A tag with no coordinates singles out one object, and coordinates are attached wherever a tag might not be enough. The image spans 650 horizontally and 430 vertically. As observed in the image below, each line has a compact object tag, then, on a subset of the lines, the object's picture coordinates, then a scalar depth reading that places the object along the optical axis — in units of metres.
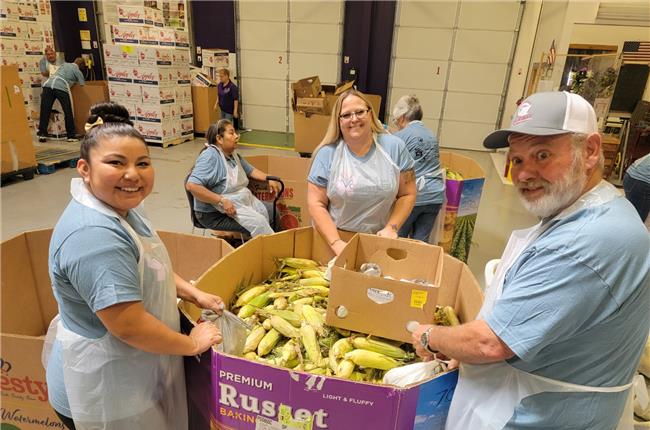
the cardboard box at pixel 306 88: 5.91
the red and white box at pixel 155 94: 7.80
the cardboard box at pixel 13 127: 5.05
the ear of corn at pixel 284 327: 1.62
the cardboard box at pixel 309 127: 5.86
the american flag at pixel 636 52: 6.81
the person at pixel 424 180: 3.38
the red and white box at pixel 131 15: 8.13
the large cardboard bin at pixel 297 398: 1.18
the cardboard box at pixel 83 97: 8.70
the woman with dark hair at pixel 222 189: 3.28
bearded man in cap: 0.92
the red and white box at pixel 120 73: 7.79
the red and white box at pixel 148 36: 8.02
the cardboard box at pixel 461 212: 3.62
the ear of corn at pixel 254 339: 1.56
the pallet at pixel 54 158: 6.27
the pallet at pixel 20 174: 5.64
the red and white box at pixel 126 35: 7.96
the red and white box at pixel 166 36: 8.29
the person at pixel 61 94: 7.93
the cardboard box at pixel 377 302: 1.48
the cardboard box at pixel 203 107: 9.09
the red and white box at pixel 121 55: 7.62
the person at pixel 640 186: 2.79
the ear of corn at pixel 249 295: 1.83
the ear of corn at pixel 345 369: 1.42
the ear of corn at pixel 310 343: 1.53
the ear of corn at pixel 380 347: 1.53
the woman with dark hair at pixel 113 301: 1.07
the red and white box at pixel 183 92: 8.39
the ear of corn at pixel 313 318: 1.65
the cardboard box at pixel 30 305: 1.61
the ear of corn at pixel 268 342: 1.55
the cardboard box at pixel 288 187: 3.95
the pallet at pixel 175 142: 8.34
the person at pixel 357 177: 2.19
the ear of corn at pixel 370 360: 1.48
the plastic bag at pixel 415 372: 1.29
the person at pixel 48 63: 8.14
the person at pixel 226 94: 8.62
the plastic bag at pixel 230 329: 1.49
